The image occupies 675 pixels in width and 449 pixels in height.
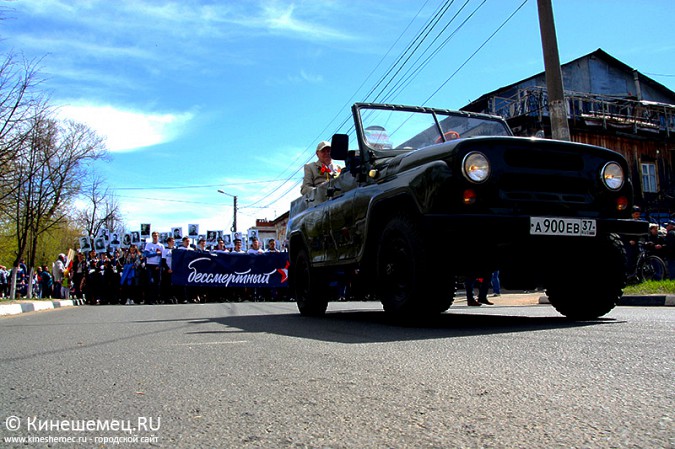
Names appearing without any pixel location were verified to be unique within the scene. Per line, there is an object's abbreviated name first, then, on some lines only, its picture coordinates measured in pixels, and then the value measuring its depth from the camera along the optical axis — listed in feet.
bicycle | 42.93
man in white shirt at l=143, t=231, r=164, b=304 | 54.54
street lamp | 171.42
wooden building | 79.36
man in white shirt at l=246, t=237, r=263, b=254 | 60.82
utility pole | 33.68
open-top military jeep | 14.55
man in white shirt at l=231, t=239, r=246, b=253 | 61.52
